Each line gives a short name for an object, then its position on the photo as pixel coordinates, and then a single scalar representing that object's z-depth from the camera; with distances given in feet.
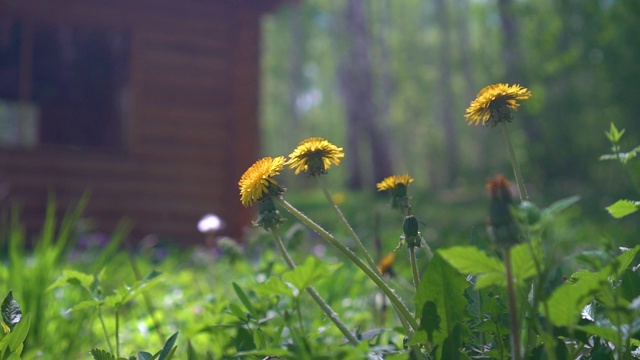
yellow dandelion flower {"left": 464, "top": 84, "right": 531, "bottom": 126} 3.47
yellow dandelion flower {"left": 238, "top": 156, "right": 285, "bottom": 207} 3.33
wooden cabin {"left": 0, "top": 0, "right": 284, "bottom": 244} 20.94
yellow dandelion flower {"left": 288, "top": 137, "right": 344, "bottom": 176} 3.38
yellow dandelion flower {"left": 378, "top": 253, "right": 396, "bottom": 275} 6.02
